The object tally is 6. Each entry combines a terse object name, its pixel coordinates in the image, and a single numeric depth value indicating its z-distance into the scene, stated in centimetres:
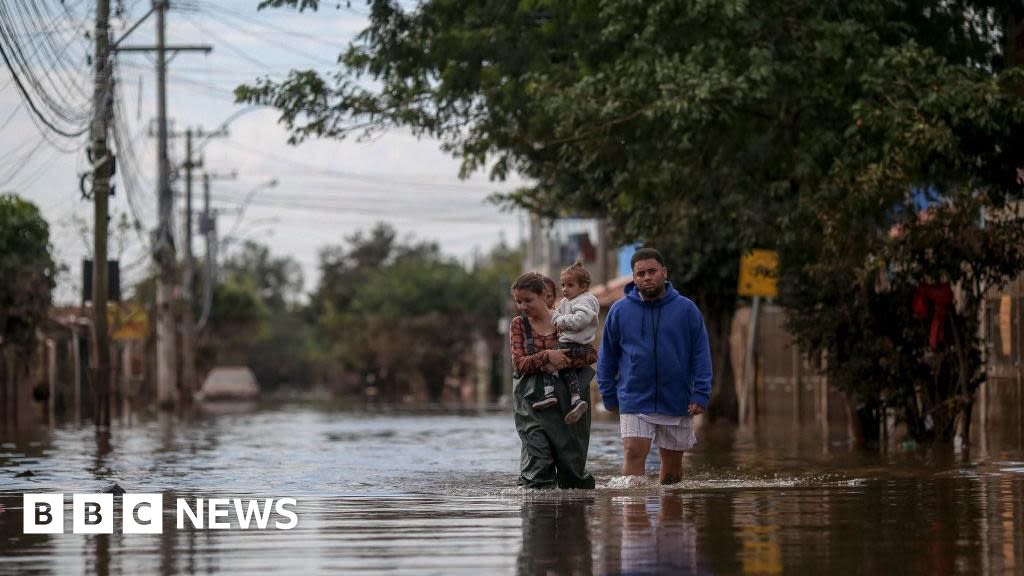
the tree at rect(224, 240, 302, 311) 17888
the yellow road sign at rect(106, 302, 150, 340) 5625
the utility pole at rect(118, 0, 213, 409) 5553
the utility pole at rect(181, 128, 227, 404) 6706
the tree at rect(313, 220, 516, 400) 10500
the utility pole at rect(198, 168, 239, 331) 7706
